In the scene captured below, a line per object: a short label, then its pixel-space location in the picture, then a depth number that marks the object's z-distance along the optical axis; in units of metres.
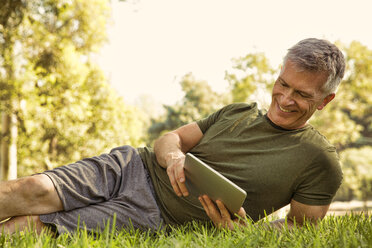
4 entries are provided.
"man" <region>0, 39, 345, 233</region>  2.64
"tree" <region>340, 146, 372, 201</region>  23.84
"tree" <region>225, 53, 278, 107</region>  15.58
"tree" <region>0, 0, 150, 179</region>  14.02
